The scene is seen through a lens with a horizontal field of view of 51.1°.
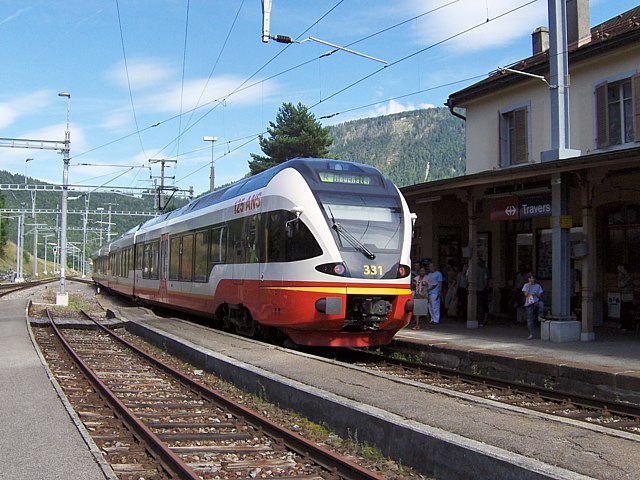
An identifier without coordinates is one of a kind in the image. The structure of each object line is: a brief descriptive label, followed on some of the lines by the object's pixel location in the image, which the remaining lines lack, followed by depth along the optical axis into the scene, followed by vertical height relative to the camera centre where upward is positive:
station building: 13.37 +1.92
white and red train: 10.83 +0.23
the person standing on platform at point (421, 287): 16.86 -0.44
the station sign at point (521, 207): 14.11 +1.37
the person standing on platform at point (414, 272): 18.27 -0.07
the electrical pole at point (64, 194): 28.66 +3.38
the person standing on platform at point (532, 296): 14.01 -0.55
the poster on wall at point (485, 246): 19.80 +0.70
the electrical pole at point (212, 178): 40.47 +5.53
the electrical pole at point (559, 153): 13.35 +2.42
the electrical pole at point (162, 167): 38.51 +6.26
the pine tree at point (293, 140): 55.88 +10.88
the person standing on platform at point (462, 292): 17.89 -0.65
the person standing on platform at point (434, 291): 16.69 -0.54
